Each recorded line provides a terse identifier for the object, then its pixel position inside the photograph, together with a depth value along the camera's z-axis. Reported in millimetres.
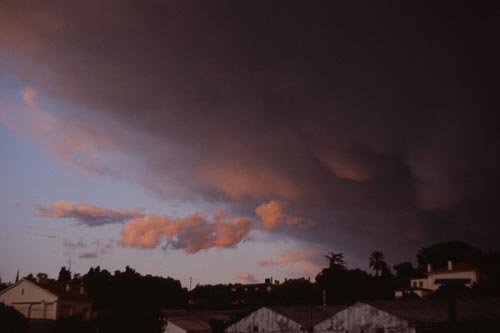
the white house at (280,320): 51938
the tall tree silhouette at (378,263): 138375
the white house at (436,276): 89875
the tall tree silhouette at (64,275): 141862
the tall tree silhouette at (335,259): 118738
